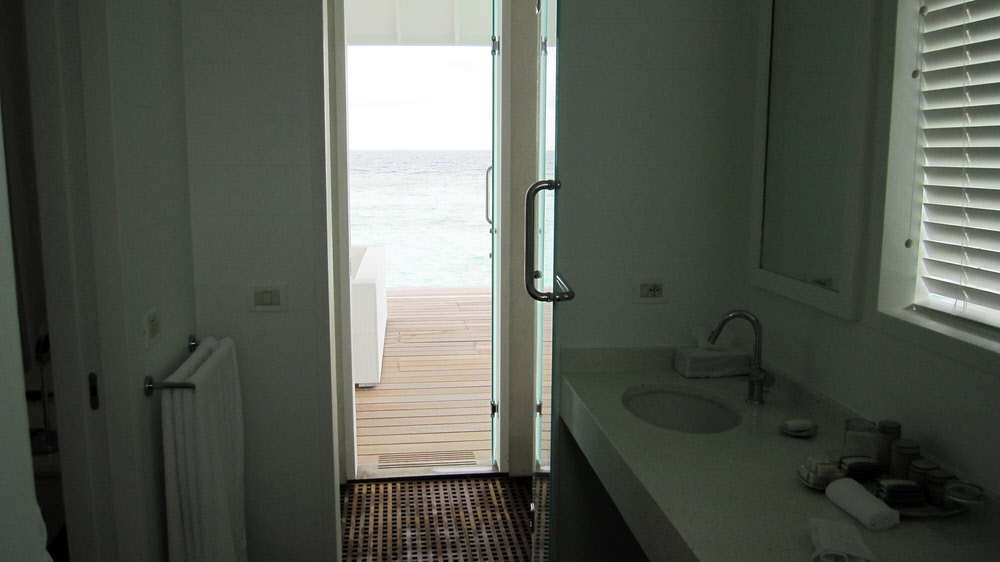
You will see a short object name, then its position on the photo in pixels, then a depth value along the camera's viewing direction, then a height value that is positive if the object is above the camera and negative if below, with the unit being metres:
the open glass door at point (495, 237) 3.30 -0.28
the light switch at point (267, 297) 2.49 -0.39
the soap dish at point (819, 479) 1.58 -0.60
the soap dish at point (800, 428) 1.88 -0.59
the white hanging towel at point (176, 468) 2.05 -0.76
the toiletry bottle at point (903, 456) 1.56 -0.55
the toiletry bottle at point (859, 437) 1.71 -0.56
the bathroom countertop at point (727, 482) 1.38 -0.63
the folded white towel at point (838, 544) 1.26 -0.59
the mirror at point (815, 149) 1.82 +0.06
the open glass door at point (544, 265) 2.25 -0.27
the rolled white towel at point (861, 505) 1.41 -0.59
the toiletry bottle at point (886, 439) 1.63 -0.53
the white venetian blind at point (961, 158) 1.45 +0.03
